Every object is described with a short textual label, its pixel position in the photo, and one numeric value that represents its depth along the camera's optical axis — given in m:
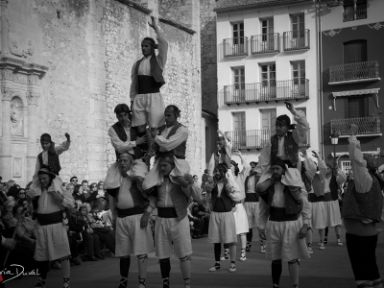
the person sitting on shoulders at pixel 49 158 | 9.93
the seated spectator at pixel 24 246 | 12.11
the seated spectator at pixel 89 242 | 14.43
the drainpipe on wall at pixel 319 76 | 39.00
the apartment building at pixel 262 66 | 39.28
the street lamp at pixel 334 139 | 16.96
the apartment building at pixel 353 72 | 37.31
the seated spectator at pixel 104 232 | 15.26
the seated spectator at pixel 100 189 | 20.47
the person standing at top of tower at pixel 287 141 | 8.88
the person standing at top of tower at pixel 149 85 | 9.54
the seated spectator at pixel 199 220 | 20.17
